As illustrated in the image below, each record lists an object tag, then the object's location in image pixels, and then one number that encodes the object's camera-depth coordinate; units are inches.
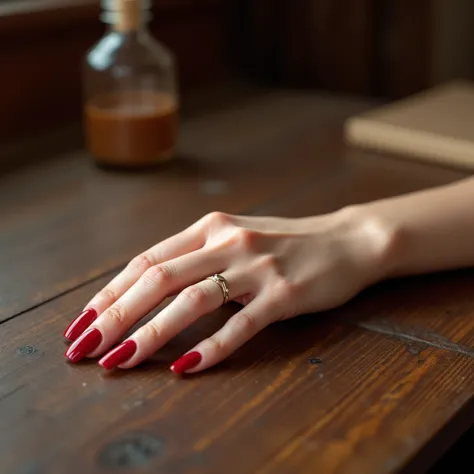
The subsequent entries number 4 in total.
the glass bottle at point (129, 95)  30.6
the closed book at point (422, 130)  31.7
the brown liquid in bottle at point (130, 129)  30.6
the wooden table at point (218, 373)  17.0
